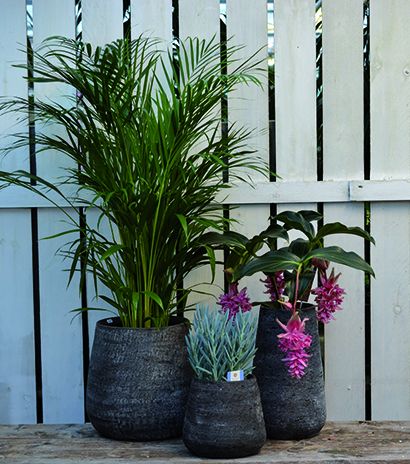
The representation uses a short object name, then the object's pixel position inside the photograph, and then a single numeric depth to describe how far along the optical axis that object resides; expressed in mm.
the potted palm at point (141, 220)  1989
